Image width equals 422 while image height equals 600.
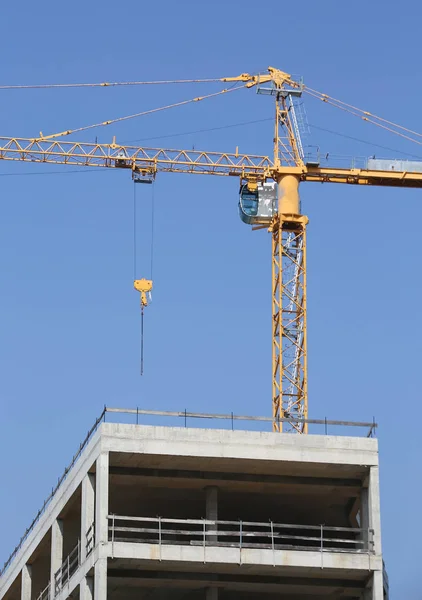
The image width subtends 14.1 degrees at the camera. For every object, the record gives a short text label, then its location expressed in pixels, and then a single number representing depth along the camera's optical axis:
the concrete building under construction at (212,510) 53.75
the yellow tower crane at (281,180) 104.44
